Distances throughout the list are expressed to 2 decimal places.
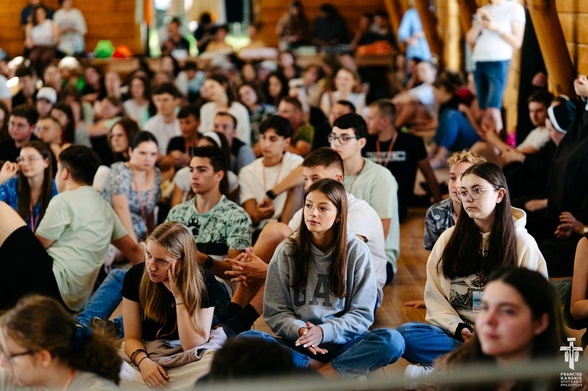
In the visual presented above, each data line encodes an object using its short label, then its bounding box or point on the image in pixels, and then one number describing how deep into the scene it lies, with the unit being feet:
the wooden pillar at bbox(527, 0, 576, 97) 21.02
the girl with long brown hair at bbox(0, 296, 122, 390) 8.32
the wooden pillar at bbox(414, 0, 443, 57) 37.41
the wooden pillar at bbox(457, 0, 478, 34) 30.50
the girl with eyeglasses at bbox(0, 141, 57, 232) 16.26
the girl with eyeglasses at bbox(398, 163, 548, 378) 11.52
